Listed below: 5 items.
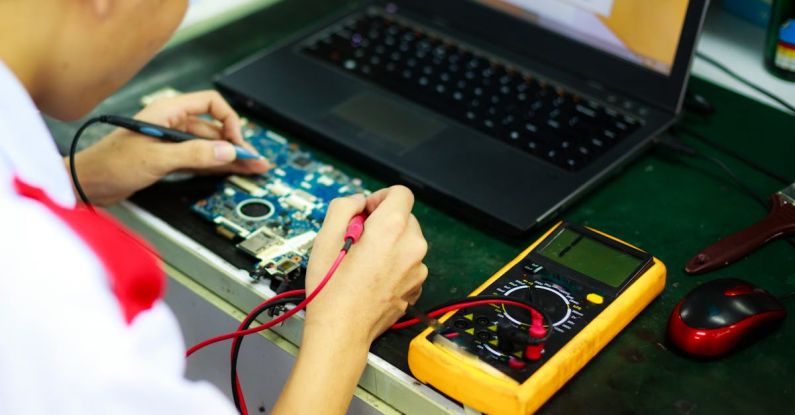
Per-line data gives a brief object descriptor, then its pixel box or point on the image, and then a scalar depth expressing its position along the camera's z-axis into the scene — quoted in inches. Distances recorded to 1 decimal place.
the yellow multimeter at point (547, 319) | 29.6
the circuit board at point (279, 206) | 36.0
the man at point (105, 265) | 24.5
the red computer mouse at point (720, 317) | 31.4
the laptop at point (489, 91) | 39.7
